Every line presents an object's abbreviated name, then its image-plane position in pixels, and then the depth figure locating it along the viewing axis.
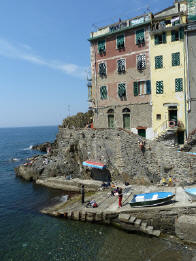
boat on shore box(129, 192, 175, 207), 18.88
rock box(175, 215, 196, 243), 16.81
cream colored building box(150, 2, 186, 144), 27.56
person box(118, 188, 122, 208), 20.60
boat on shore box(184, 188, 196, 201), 18.34
